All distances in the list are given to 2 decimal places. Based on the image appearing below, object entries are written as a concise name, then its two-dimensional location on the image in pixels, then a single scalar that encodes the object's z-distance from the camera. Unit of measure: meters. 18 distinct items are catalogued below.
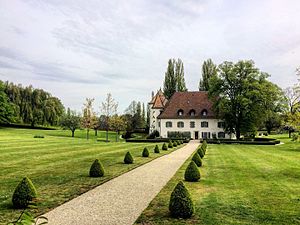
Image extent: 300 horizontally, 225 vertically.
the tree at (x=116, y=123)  63.96
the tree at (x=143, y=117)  87.14
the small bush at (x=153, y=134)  61.62
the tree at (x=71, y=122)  64.44
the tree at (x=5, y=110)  63.83
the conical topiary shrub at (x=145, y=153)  24.25
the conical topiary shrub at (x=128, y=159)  19.75
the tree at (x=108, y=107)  55.91
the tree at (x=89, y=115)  58.75
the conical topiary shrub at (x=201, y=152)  22.95
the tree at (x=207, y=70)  72.12
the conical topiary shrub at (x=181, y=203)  8.15
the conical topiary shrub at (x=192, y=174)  13.52
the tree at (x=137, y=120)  85.44
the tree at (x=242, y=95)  49.62
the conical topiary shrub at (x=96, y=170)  14.51
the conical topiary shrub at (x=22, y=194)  8.90
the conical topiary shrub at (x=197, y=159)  18.30
